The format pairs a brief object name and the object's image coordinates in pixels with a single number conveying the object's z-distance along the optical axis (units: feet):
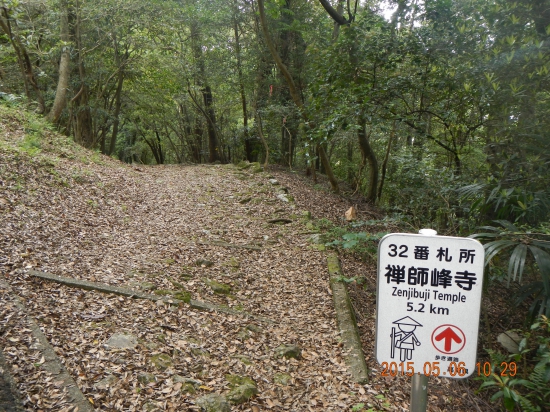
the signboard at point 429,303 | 5.08
